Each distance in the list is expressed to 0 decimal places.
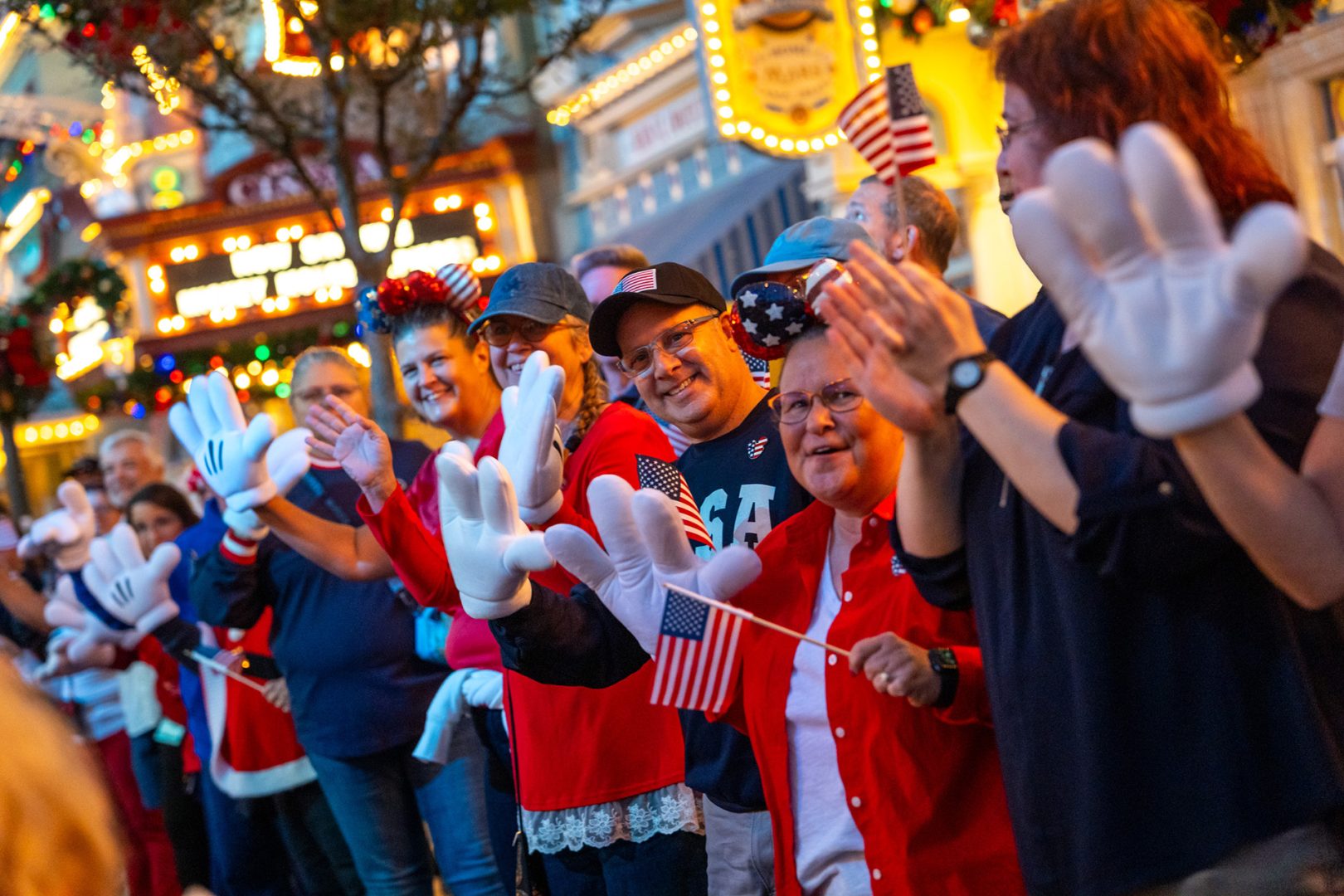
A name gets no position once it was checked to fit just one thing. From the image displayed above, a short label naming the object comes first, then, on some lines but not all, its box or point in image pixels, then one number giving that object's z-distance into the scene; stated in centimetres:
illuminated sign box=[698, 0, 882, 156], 743
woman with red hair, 170
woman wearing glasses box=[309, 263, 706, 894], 309
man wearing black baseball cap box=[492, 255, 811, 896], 292
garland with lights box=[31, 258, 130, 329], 1166
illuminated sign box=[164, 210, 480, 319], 1634
